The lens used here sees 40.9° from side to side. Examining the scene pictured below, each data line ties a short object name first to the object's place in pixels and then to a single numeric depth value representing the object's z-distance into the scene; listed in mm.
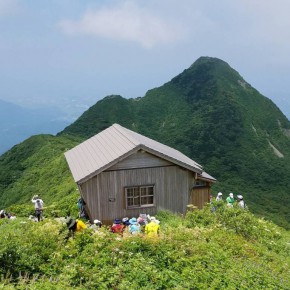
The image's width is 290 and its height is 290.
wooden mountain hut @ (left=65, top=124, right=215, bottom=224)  20656
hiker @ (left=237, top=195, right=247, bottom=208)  22503
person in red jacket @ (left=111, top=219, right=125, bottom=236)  17353
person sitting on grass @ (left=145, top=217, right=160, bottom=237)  15323
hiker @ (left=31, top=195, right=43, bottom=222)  21192
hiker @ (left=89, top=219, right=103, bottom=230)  18819
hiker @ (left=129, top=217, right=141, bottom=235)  16653
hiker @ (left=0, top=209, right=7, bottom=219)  22906
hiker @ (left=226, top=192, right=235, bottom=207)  22975
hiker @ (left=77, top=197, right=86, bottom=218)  21891
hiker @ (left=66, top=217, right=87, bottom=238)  14031
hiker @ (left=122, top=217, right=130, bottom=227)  19695
